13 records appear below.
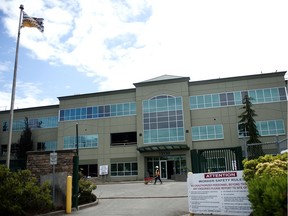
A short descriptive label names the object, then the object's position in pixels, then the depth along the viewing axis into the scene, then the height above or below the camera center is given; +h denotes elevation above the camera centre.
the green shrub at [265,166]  6.50 -0.29
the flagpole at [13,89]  12.21 +3.95
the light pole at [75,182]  9.94 -0.87
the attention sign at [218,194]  7.43 -1.16
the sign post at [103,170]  33.75 -1.39
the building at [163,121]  31.91 +5.23
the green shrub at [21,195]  7.68 -1.07
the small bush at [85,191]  11.03 -1.41
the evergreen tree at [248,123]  29.80 +4.10
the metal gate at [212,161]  9.92 -0.15
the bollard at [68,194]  9.37 -1.30
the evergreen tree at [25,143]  38.96 +3.07
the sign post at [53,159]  9.52 +0.09
